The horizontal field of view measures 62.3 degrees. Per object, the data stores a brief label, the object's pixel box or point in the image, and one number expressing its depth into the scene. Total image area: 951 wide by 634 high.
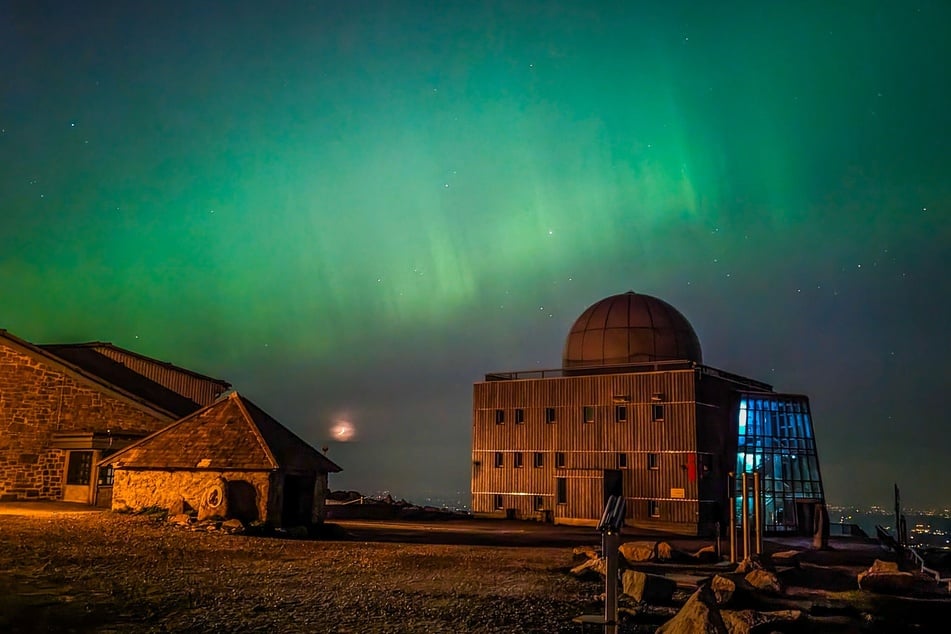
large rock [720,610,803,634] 13.24
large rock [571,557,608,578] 18.44
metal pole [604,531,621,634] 9.27
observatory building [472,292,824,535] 38.28
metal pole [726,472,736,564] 23.97
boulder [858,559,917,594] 19.03
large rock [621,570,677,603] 15.38
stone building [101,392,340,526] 26.30
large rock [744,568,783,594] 17.47
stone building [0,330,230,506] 33.62
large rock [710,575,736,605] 15.74
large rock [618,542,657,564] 22.12
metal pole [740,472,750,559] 23.28
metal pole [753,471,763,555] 24.00
